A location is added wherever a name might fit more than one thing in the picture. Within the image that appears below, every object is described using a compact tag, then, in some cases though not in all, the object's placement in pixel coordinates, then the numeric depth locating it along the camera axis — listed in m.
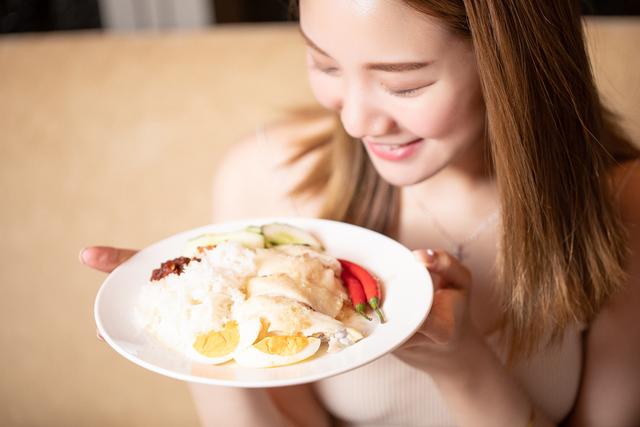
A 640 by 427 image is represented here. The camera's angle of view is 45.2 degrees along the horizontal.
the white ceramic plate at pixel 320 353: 1.02
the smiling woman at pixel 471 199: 1.26
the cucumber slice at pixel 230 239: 1.30
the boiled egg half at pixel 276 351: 1.06
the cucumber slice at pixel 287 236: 1.33
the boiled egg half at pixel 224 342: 1.06
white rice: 1.11
